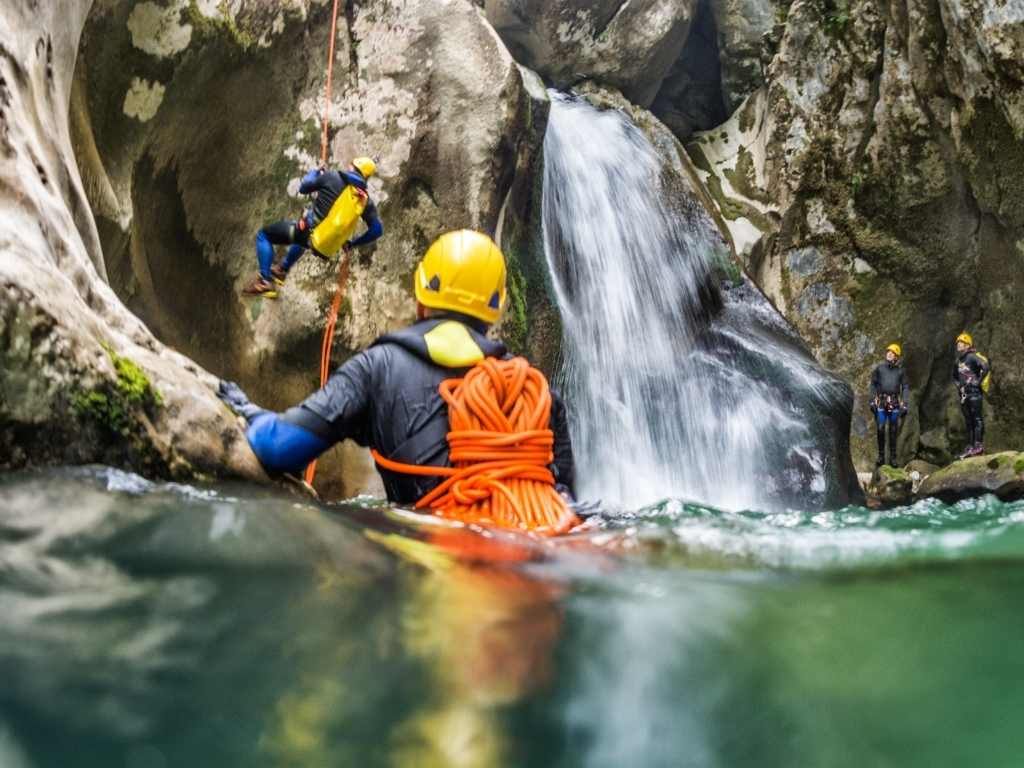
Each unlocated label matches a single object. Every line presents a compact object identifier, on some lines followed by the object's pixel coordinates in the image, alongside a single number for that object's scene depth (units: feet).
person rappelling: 20.63
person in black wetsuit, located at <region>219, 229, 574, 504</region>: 10.36
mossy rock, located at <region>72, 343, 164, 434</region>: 8.02
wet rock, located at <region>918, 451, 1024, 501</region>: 30.73
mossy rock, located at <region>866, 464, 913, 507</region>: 36.70
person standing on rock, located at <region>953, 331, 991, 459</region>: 40.29
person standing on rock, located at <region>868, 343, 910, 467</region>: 43.55
